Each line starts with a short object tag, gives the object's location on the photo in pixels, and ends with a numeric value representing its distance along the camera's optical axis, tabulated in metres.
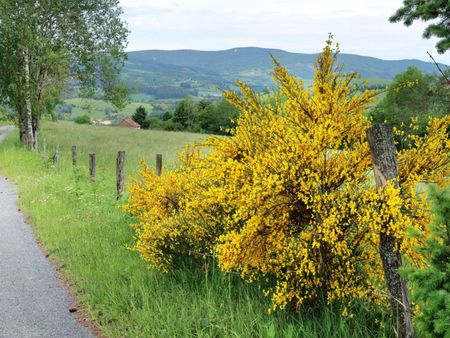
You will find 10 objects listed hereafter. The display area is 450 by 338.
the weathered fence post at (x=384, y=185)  4.24
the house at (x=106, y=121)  175.88
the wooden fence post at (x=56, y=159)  20.93
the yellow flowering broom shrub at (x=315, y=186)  4.46
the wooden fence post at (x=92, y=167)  16.27
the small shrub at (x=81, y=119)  121.31
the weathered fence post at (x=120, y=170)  12.73
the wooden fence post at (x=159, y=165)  11.79
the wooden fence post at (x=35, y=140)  28.90
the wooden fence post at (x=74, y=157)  20.94
